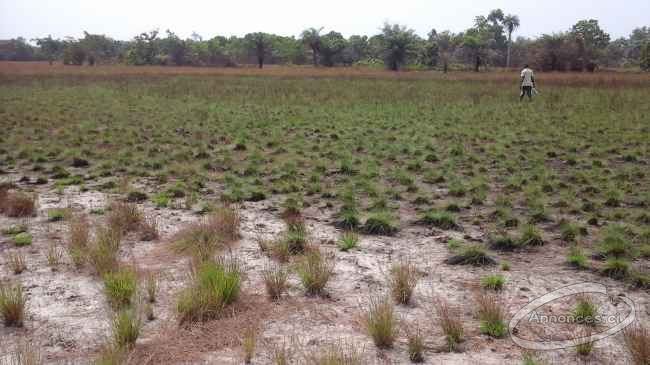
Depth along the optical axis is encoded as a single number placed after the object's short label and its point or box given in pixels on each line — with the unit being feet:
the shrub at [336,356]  11.51
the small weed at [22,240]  20.30
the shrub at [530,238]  20.72
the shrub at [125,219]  21.94
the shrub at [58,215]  23.56
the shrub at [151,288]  15.53
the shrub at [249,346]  12.58
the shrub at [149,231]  21.30
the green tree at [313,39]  301.22
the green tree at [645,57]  188.20
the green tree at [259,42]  318.04
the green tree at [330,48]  300.40
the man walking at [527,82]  76.18
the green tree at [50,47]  366.02
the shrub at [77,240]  18.34
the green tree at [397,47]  247.91
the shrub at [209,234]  19.07
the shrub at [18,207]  24.06
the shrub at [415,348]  12.60
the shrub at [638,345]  11.89
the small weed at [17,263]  17.75
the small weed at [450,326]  13.24
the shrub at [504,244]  20.54
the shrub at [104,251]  17.65
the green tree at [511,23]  407.23
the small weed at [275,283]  15.97
